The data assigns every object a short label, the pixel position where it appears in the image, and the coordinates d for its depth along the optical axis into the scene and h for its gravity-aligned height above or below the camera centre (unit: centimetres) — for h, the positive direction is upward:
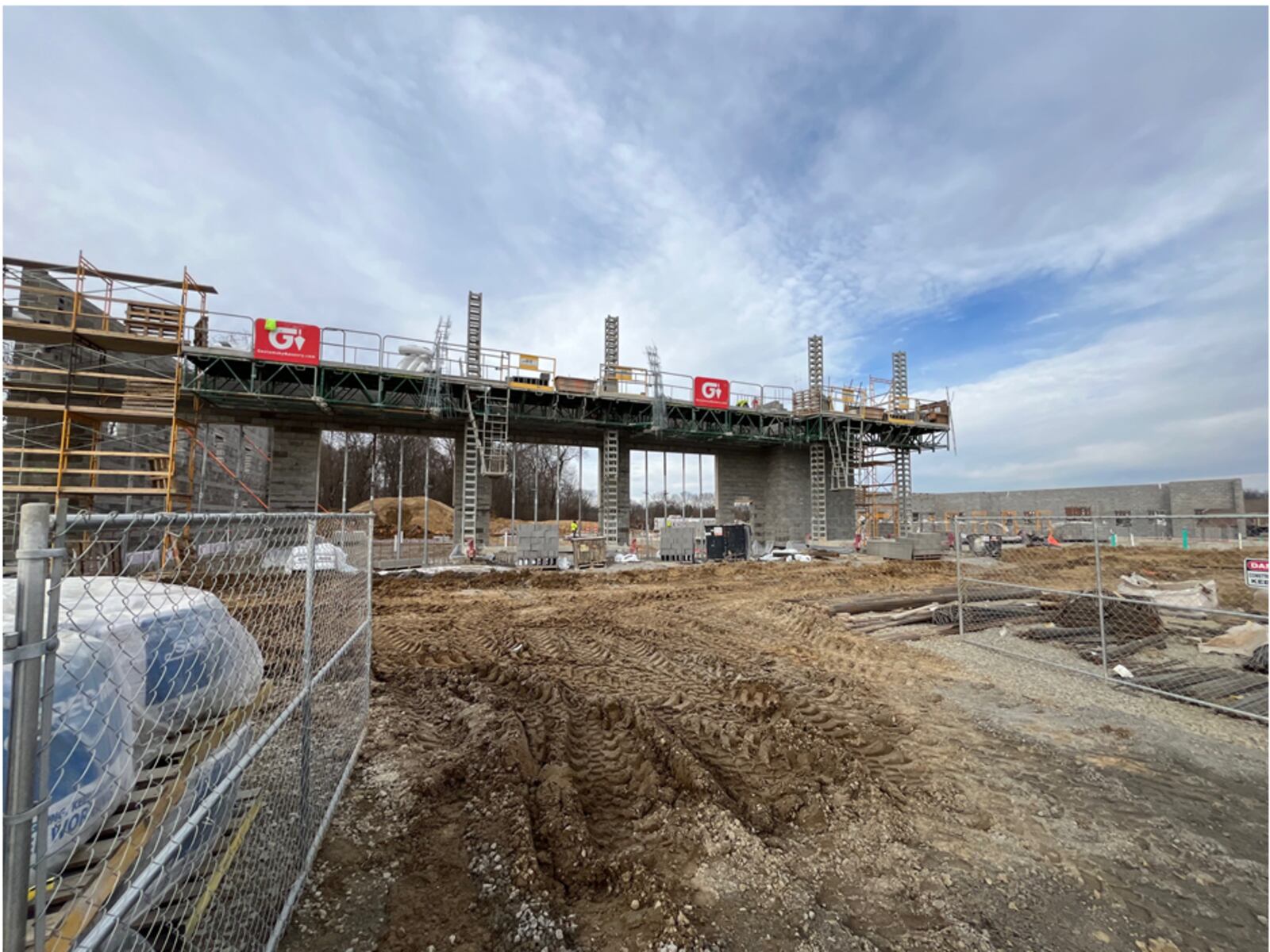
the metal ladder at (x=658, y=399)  2416 +466
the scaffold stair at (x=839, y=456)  2872 +276
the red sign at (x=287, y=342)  1856 +544
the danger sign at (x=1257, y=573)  542 -57
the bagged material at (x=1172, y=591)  1038 -156
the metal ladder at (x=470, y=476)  2122 +125
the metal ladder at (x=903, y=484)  3077 +150
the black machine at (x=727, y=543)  2252 -128
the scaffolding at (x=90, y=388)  1479 +329
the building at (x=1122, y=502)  3344 +71
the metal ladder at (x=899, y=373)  3466 +851
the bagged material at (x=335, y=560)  356 -45
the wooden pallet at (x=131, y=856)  222 -158
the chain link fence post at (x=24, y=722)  159 -60
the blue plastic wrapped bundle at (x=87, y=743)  240 -103
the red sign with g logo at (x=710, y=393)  2538 +526
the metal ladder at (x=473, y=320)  2425 +803
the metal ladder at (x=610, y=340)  2741 +813
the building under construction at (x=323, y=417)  1553 +351
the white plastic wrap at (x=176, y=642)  308 -81
